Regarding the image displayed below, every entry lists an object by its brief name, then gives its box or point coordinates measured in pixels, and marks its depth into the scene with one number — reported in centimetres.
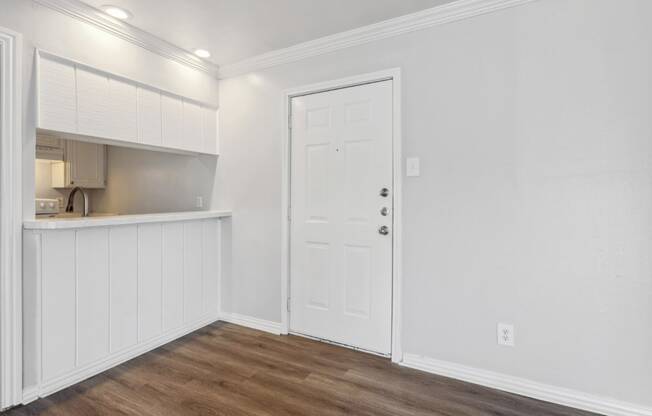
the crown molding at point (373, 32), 213
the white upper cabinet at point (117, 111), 205
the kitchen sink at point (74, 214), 408
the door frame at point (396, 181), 239
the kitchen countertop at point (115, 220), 190
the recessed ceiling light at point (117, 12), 221
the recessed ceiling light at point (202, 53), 286
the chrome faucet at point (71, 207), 383
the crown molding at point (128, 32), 211
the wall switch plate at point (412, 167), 233
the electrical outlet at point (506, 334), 206
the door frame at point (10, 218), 184
